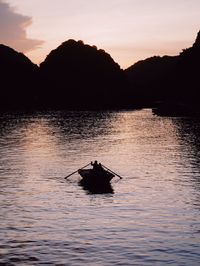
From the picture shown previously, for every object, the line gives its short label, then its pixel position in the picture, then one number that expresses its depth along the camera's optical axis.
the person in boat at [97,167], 47.75
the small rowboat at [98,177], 46.70
